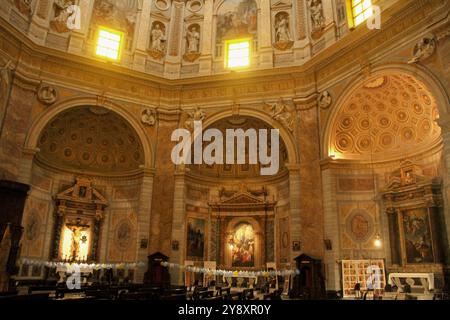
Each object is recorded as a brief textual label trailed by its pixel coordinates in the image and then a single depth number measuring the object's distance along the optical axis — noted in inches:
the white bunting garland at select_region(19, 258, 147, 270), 773.9
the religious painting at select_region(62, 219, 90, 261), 854.5
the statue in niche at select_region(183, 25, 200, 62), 928.9
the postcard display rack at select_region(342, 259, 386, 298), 694.5
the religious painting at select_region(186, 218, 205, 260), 879.1
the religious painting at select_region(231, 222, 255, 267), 916.6
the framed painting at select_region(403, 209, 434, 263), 677.8
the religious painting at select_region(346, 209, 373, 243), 741.9
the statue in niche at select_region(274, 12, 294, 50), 872.3
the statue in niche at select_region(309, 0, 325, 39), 816.9
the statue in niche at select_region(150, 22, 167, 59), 917.2
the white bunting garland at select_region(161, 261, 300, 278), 787.4
